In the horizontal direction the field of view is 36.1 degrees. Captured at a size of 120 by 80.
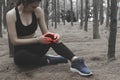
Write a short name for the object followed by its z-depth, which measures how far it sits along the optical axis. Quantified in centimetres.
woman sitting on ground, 230
